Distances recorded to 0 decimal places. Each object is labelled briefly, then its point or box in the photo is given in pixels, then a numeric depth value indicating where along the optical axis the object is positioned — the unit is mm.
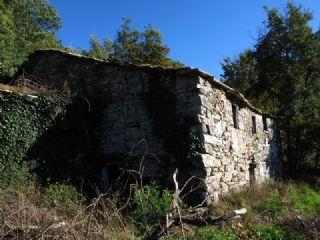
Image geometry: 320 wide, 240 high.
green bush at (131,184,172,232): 5537
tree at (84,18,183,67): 21096
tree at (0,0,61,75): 16311
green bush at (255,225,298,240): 6107
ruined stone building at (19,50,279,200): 7683
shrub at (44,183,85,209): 6782
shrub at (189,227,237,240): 5635
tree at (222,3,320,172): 14454
